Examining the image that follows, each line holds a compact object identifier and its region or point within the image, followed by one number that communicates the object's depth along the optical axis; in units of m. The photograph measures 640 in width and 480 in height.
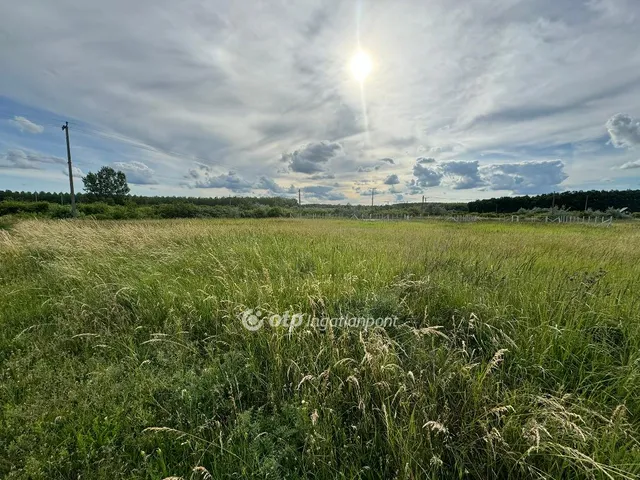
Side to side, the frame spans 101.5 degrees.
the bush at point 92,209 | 45.75
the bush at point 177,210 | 52.00
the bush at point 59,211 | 38.10
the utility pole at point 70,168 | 26.92
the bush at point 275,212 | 66.44
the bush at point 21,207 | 43.53
